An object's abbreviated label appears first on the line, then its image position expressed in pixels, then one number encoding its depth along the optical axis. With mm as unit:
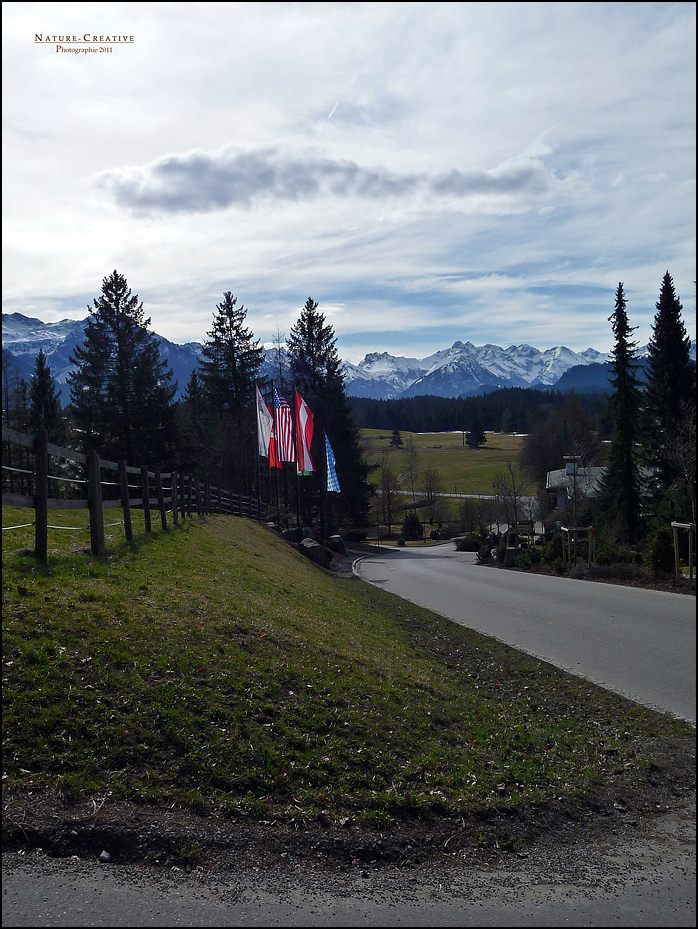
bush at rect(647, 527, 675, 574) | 18516
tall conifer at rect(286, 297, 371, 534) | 57750
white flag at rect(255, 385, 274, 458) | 26406
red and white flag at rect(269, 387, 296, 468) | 27188
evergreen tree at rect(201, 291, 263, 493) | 54875
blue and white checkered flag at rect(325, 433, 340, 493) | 31969
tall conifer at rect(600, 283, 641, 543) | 40000
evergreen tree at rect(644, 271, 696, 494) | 38488
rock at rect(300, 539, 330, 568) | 29984
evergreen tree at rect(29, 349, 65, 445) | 46031
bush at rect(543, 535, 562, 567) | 27172
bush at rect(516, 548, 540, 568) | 28750
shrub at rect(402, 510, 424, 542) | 72938
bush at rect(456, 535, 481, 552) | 50069
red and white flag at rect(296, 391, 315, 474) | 29016
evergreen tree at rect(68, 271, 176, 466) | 40719
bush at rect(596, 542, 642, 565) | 22344
